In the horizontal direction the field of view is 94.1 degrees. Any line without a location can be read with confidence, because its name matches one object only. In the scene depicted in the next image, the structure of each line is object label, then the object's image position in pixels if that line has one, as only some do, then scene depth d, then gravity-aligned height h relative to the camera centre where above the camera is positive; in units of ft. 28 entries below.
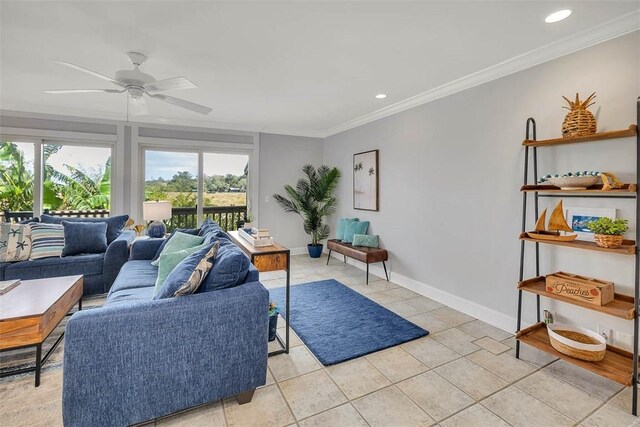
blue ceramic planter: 18.78 -2.72
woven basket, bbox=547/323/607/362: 6.45 -3.03
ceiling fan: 8.16 +3.43
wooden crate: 6.41 -1.75
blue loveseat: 10.12 -2.23
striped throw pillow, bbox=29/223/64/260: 10.62 -1.34
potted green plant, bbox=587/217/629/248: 6.25 -0.44
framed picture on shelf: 7.08 -0.16
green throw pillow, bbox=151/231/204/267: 8.87 -1.11
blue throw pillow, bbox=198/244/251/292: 5.81 -1.31
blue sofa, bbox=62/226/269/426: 4.66 -2.57
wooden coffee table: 5.68 -2.21
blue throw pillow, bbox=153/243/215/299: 5.51 -1.35
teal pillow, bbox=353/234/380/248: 14.83 -1.65
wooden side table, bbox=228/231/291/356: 7.37 -1.32
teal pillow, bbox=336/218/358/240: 16.60 -1.04
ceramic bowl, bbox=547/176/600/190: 6.62 +0.65
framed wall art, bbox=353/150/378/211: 15.23 +1.46
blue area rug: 8.08 -3.72
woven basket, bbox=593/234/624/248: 6.23 -0.64
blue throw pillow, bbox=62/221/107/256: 11.19 -1.31
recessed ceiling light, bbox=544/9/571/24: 6.47 +4.31
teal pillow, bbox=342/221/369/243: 15.79 -1.13
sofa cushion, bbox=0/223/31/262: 10.17 -1.35
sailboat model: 7.10 -0.43
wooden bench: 13.64 -2.16
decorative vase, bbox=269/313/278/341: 7.97 -3.24
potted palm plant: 18.81 +0.45
